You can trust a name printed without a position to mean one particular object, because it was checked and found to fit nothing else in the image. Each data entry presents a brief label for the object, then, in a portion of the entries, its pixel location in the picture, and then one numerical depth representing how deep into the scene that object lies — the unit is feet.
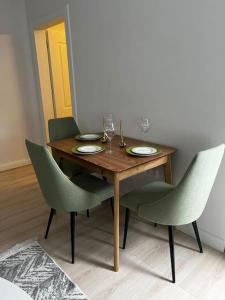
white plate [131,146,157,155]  6.30
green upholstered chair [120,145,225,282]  4.79
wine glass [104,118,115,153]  6.72
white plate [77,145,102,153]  6.59
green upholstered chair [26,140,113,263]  5.53
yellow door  11.96
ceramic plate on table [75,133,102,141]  7.87
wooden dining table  5.55
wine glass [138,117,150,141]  7.14
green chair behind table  8.33
